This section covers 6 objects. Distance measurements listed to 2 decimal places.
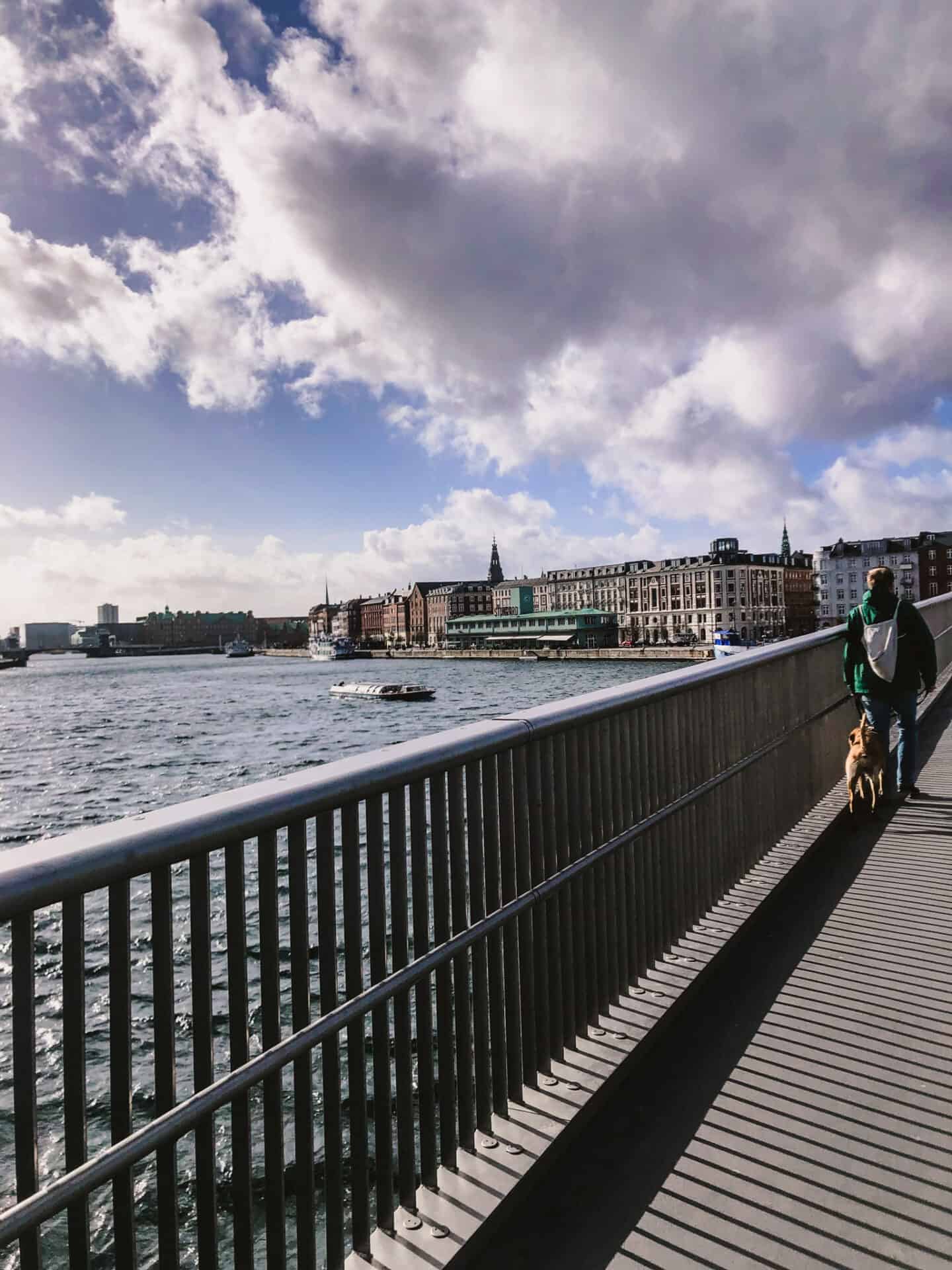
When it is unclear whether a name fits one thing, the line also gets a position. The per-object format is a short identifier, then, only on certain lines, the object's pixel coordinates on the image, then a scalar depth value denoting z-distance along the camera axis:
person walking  6.20
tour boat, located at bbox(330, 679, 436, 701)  66.25
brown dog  5.76
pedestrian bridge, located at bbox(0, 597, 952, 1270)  1.46
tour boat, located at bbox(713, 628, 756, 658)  87.75
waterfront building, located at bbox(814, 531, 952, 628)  119.81
